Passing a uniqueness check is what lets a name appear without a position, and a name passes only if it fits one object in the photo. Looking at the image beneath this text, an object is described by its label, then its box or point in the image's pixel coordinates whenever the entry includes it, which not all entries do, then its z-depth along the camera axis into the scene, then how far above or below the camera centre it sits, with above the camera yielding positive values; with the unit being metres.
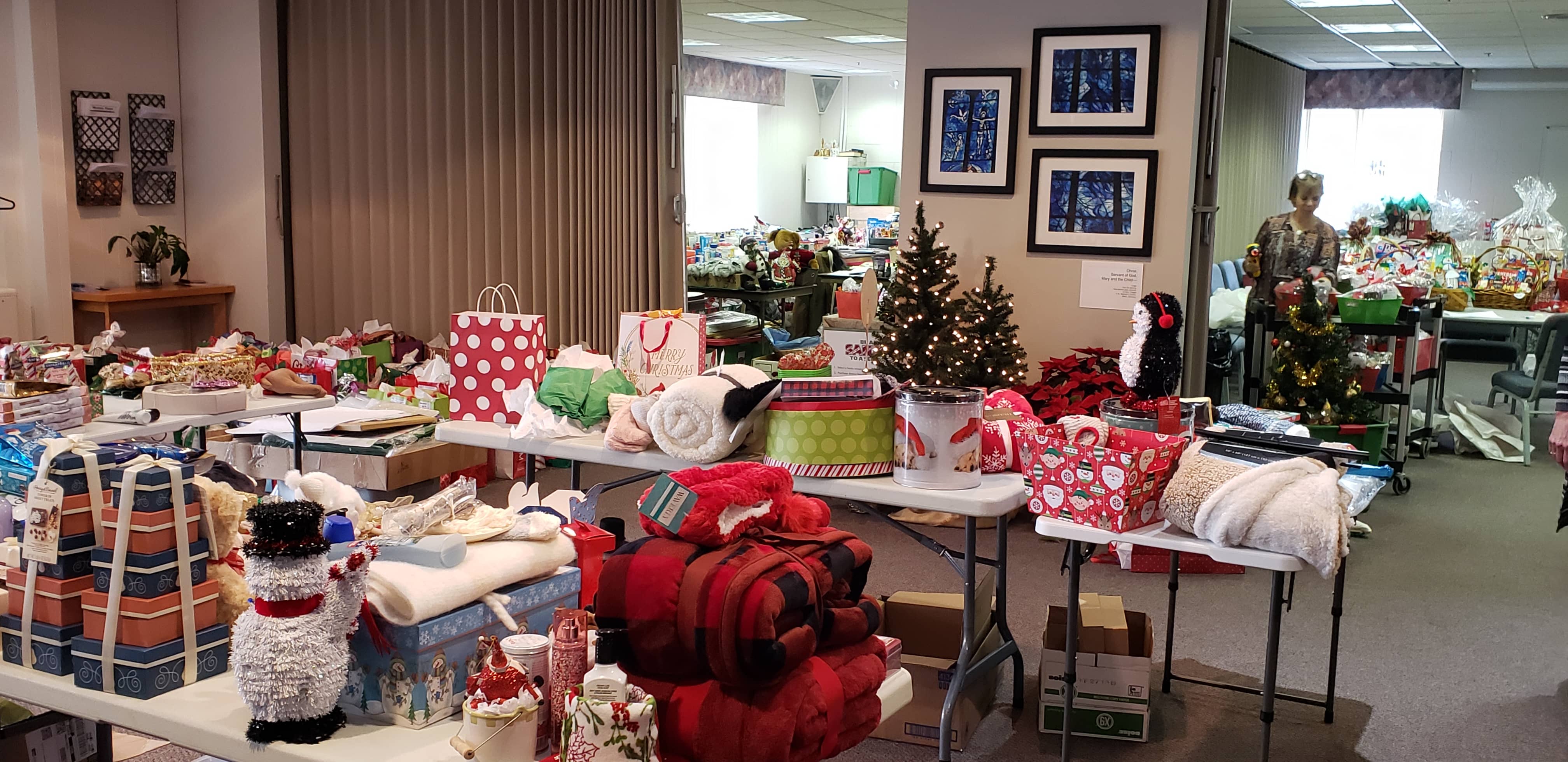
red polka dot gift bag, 3.12 -0.37
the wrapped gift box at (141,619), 1.52 -0.52
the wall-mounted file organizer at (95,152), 6.53 +0.29
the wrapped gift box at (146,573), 1.50 -0.45
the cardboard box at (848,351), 5.49 -0.57
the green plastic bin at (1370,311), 6.05 -0.37
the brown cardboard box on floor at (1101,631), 3.13 -1.04
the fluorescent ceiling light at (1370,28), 9.37 +1.61
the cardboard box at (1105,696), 3.10 -1.19
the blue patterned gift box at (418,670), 1.51 -0.57
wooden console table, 6.45 -0.51
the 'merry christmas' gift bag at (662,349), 3.17 -0.34
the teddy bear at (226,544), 1.60 -0.45
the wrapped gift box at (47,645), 1.59 -0.58
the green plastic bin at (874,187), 13.93 +0.43
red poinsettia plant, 4.93 -0.65
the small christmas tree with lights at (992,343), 5.02 -0.48
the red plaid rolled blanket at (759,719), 1.48 -0.61
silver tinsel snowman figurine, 1.36 -0.47
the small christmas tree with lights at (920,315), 5.04 -0.38
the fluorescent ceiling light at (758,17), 8.95 +1.52
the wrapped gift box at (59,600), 1.56 -0.51
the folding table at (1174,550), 2.25 -0.60
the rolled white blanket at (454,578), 1.49 -0.47
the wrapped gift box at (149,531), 1.49 -0.40
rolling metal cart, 6.00 -0.68
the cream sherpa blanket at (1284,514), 2.20 -0.51
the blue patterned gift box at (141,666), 1.54 -0.59
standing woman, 6.70 -0.06
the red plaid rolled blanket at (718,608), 1.48 -0.48
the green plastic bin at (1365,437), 5.18 -0.87
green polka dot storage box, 2.61 -0.46
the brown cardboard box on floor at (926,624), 3.19 -1.05
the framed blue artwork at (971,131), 5.42 +0.43
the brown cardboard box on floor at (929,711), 3.04 -1.22
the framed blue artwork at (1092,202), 5.21 +0.12
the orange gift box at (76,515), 1.52 -0.39
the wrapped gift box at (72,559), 1.54 -0.45
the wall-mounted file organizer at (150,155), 6.88 +0.30
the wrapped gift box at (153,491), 1.48 -0.35
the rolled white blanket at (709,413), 2.67 -0.43
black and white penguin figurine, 2.97 -0.29
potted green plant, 6.78 -0.24
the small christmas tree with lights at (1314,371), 5.55 -0.62
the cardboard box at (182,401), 3.51 -0.56
